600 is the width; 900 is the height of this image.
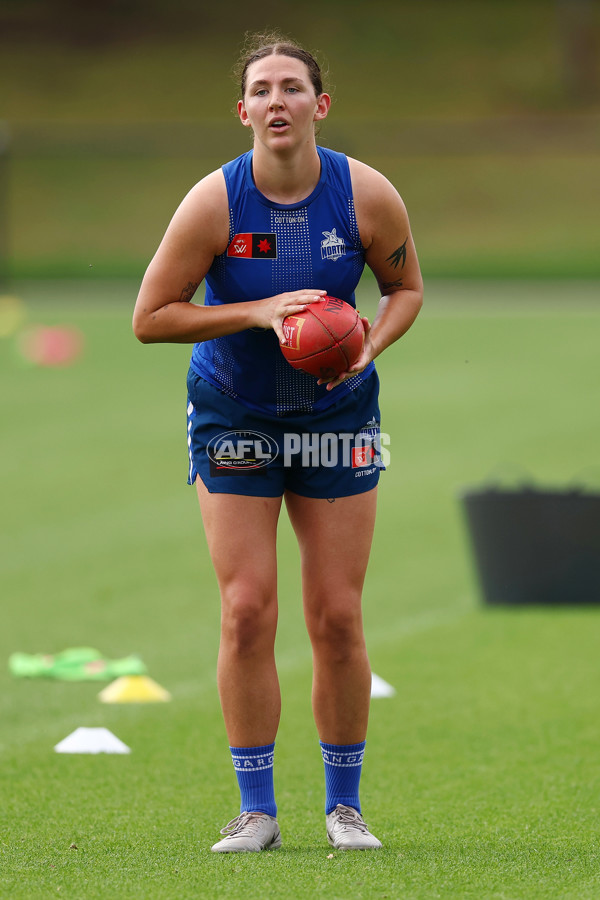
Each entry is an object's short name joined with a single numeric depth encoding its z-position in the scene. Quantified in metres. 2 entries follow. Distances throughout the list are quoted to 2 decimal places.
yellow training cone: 10.95
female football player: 6.87
